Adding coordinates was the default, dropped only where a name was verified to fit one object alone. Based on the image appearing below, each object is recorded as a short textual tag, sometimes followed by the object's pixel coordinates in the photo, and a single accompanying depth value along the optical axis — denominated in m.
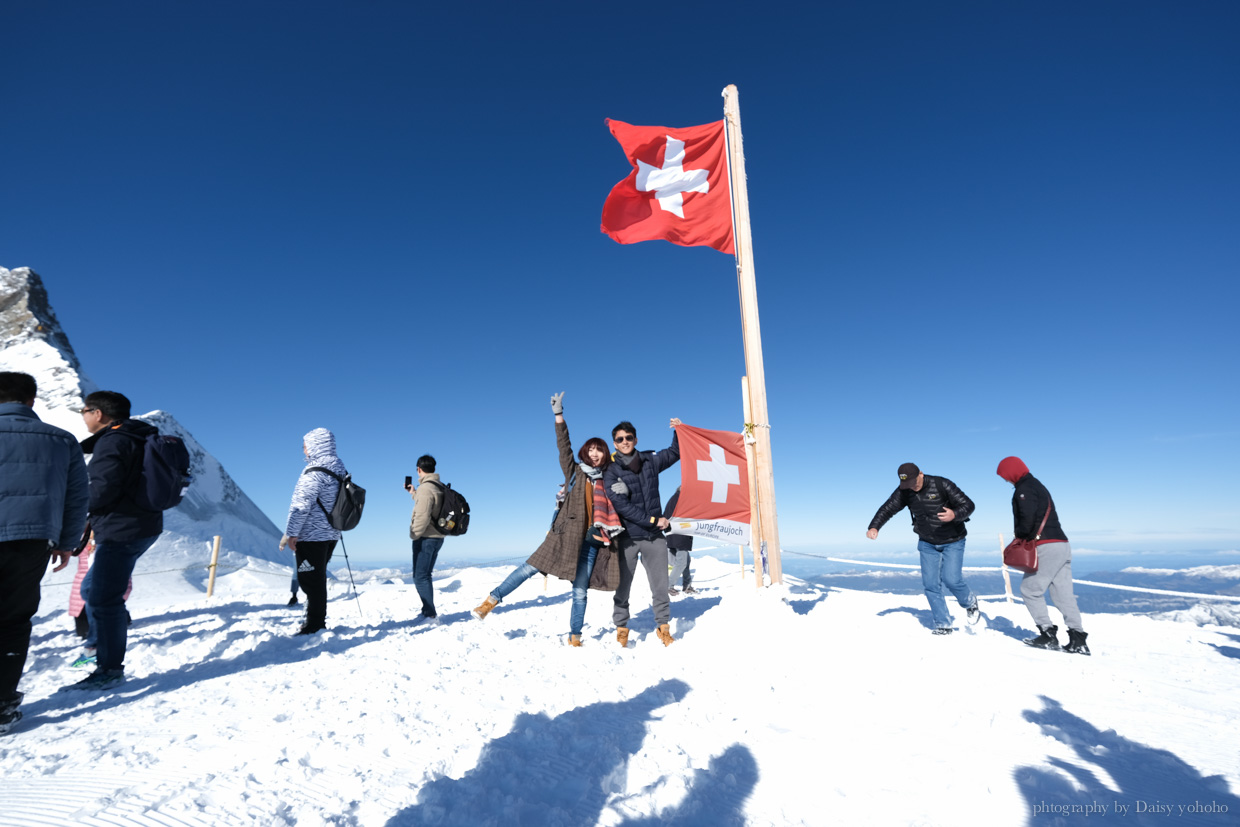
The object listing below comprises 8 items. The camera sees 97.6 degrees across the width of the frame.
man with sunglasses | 4.77
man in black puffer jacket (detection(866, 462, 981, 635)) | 5.48
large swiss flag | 7.53
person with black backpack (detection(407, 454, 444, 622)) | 5.94
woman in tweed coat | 4.81
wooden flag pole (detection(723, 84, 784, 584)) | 6.22
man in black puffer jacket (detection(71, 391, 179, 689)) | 3.45
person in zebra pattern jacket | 4.68
